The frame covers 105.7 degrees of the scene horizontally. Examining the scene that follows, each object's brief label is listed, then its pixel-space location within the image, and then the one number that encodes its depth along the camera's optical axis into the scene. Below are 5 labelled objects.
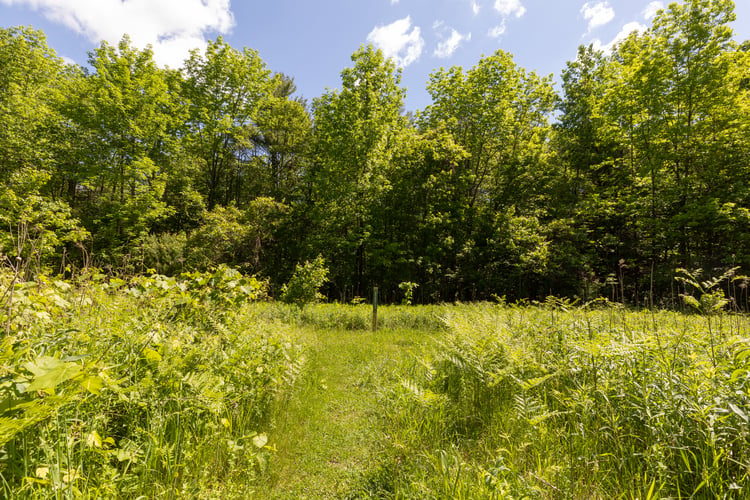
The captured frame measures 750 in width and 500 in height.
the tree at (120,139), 16.92
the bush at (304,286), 10.57
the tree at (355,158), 16.50
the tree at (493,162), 16.38
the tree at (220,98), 20.69
